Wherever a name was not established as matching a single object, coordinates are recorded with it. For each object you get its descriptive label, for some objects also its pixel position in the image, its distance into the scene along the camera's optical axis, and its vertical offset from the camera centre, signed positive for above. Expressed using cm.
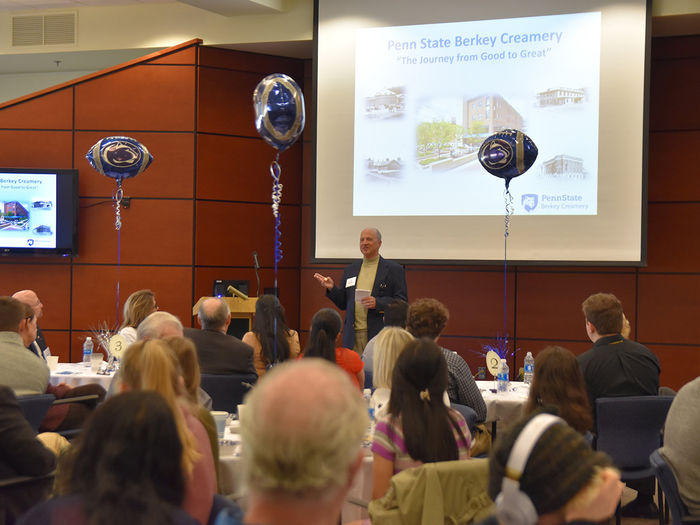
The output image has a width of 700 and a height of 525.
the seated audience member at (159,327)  348 -39
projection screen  652 +115
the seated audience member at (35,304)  525 -44
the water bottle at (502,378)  470 -81
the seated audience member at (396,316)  486 -45
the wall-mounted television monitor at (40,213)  739 +29
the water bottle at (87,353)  561 -84
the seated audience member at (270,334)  456 -54
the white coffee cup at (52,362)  511 -83
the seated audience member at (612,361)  388 -57
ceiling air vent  820 +239
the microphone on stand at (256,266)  736 -20
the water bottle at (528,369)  485 -78
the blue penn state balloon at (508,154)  588 +77
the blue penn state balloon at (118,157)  628 +74
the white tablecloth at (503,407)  438 -92
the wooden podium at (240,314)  701 -65
